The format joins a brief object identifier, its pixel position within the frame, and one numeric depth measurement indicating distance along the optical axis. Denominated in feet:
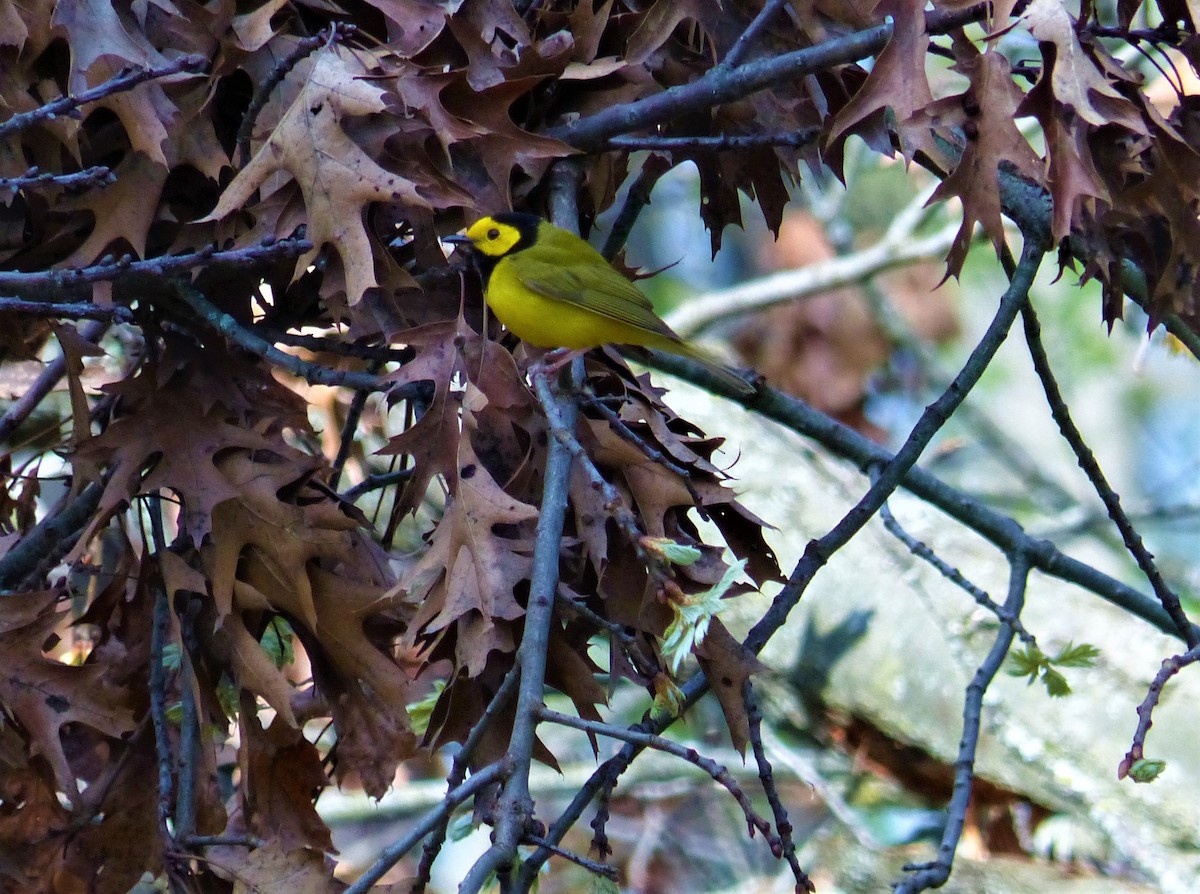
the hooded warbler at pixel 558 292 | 18.56
